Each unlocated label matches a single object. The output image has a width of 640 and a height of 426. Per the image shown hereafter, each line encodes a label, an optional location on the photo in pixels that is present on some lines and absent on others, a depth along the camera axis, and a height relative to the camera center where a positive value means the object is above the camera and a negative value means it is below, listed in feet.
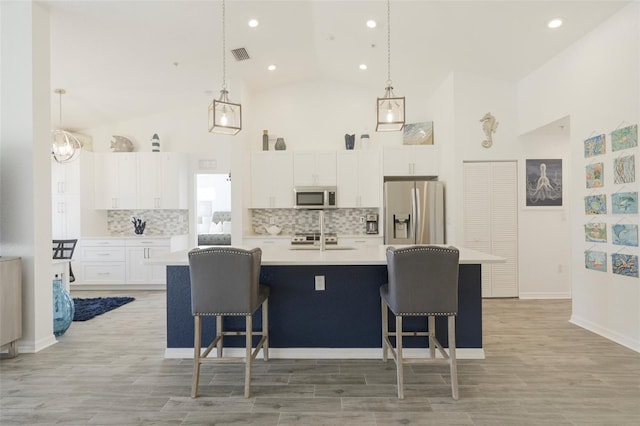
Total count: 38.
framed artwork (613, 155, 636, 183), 10.30 +1.18
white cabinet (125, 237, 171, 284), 18.76 -2.36
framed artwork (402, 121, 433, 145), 18.47 +3.97
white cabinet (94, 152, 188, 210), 19.36 +1.72
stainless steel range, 18.25 -1.50
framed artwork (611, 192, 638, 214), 10.26 +0.17
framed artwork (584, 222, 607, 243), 11.46 -0.78
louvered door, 16.22 -0.35
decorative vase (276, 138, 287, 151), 18.99 +3.54
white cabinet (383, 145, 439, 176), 17.94 +2.48
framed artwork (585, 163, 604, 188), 11.50 +1.12
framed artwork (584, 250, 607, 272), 11.48 -1.72
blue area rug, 14.08 -4.11
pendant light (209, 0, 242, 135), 9.25 +2.53
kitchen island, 9.74 -2.87
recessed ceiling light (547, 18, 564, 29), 11.55 +6.17
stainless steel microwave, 18.34 +0.65
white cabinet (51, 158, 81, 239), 18.65 +0.69
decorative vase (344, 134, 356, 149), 18.90 +3.71
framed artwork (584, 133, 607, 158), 11.38 +2.08
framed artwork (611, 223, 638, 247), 10.29 -0.78
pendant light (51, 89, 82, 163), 15.26 +2.86
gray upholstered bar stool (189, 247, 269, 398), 7.79 -1.69
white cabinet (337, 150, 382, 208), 18.58 +1.91
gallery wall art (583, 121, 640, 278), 10.33 +0.25
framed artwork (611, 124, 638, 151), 10.20 +2.11
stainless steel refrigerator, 16.87 -0.06
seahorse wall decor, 16.01 +3.75
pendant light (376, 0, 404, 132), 9.56 +2.70
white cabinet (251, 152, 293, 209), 18.62 +1.67
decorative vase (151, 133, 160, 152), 19.70 +3.81
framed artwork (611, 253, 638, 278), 10.31 -1.67
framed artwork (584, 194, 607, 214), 11.39 +0.16
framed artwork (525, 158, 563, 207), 16.26 +1.20
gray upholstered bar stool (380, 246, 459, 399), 7.62 -1.65
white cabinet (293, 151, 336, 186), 18.61 +2.24
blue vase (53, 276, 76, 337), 11.53 -3.26
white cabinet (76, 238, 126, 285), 18.81 -2.67
